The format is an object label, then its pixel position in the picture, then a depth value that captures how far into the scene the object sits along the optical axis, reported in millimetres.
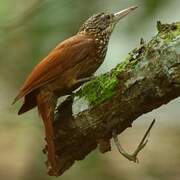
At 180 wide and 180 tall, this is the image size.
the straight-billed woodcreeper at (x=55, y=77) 7000
